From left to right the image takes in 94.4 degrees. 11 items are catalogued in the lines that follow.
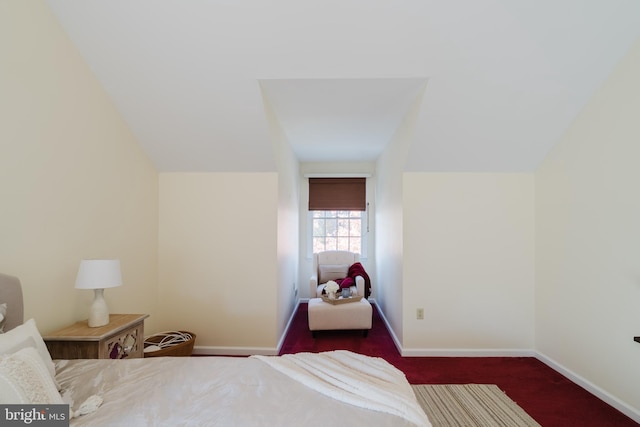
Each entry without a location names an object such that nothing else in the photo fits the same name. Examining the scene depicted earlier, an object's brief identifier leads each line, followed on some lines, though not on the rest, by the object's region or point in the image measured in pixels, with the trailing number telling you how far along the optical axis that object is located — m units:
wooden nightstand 1.77
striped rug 2.01
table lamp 1.88
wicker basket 2.52
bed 1.10
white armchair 4.39
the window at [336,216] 5.00
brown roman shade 4.98
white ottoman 3.39
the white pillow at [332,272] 4.39
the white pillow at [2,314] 1.38
